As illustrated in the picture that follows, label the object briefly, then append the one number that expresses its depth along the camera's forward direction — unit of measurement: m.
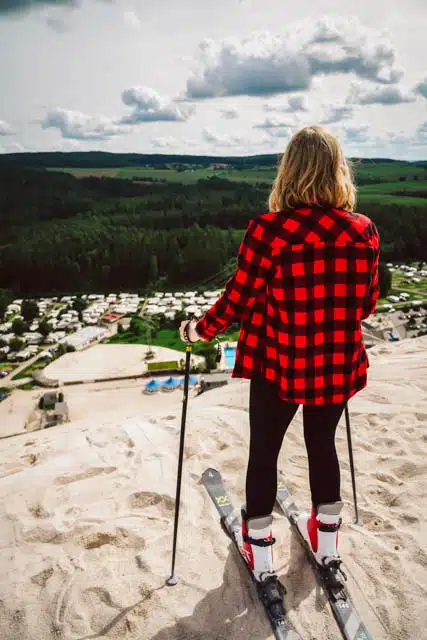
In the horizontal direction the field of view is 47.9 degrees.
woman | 2.10
